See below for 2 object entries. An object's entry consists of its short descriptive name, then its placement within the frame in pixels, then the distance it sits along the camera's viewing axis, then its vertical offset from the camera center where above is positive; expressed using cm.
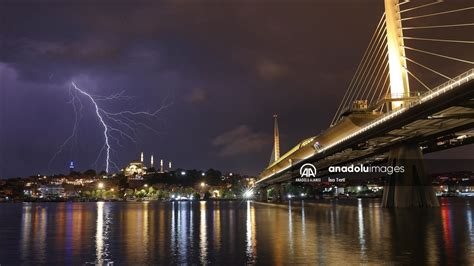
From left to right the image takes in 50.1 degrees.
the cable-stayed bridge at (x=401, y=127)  5150 +801
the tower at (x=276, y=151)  19098 +1525
